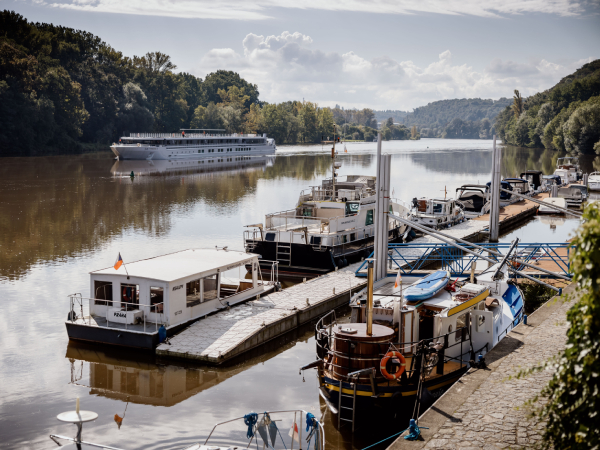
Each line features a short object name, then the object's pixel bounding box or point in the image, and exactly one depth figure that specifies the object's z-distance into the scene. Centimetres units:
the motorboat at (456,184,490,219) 4738
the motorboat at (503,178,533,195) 5769
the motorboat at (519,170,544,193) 6259
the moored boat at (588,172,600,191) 5952
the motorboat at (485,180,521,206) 5253
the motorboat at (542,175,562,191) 6172
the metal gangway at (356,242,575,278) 2452
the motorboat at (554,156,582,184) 6688
